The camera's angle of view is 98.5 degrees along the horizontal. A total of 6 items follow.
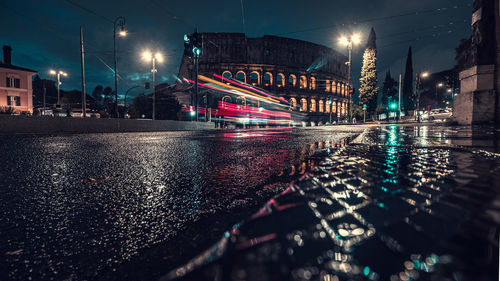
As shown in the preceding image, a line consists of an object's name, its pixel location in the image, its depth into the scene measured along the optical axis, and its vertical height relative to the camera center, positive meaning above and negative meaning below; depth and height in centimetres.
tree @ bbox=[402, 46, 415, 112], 5741 +1287
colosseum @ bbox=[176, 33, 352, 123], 4806 +1510
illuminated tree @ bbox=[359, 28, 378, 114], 3884 +1000
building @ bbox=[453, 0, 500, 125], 638 +189
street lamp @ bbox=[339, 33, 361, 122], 2319 +994
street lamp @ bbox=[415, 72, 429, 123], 3404 +941
